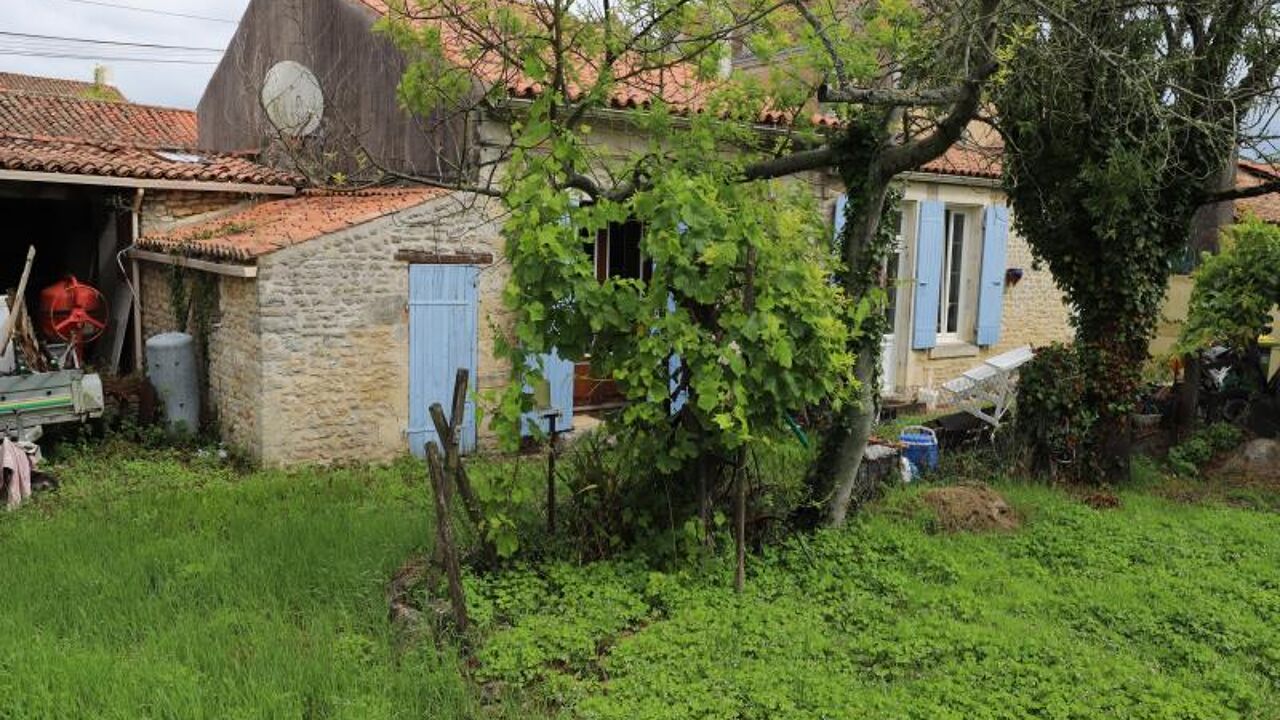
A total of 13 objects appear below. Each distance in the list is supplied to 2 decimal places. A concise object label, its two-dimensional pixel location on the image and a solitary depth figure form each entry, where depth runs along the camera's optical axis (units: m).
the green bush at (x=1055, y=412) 7.74
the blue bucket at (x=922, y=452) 7.92
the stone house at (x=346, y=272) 8.30
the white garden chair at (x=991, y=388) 8.55
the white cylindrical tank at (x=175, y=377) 9.05
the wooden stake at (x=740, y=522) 5.06
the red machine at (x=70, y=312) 9.59
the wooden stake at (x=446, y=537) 4.45
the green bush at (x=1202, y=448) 8.36
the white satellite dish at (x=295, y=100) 10.82
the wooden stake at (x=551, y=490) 5.21
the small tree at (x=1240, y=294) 8.45
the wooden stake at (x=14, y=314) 7.98
